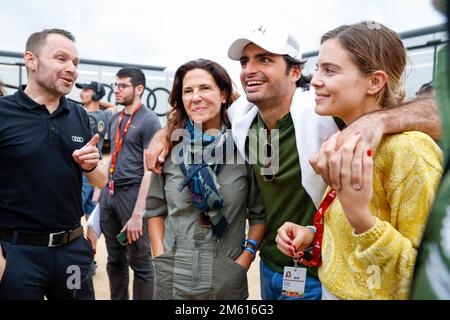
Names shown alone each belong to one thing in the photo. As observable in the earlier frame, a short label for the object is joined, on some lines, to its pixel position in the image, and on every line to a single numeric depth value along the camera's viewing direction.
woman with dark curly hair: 1.95
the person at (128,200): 3.76
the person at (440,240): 0.40
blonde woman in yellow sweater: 1.08
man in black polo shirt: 2.21
